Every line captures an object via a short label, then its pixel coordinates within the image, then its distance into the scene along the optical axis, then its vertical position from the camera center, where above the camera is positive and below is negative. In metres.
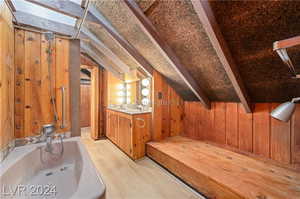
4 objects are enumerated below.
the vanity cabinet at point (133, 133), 2.36 -0.71
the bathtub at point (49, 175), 0.88 -0.78
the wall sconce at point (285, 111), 0.90 -0.10
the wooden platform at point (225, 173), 1.19 -0.91
